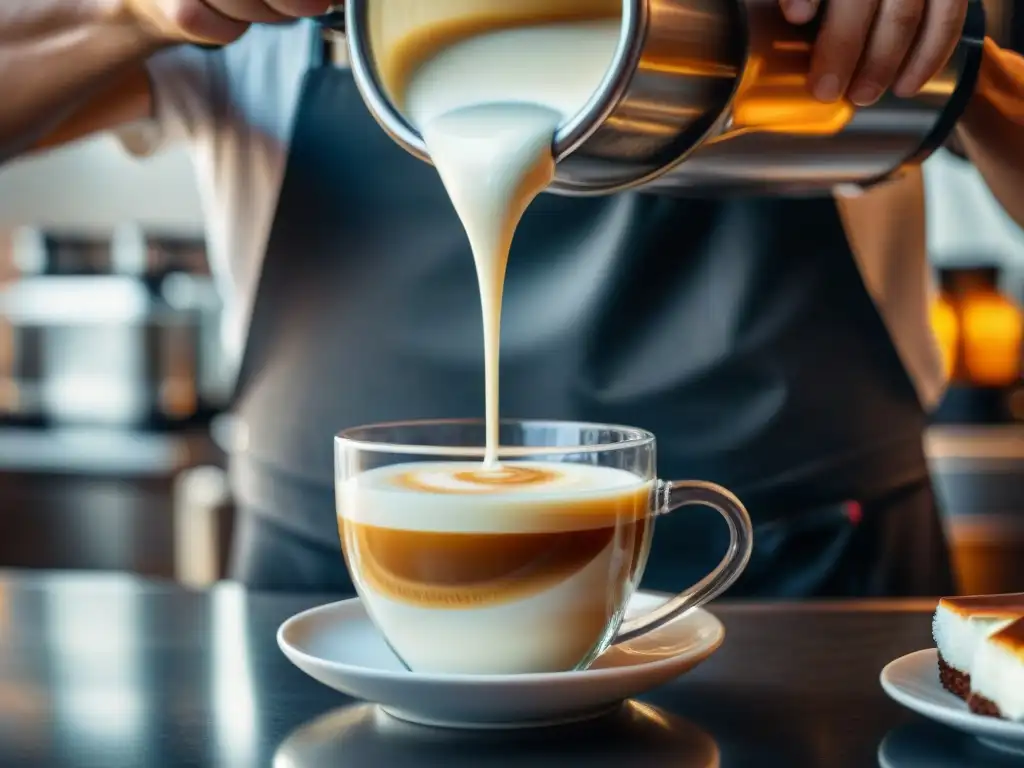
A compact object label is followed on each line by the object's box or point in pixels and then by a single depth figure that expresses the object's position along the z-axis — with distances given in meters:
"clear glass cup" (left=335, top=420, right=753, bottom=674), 0.70
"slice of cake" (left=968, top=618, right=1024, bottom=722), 0.61
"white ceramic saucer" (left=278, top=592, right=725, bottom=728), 0.64
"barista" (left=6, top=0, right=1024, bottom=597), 1.22
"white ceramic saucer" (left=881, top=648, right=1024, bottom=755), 0.61
